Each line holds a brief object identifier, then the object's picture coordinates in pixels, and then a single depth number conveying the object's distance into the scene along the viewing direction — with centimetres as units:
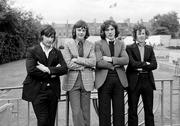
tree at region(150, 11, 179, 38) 7641
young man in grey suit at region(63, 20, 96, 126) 384
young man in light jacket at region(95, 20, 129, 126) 392
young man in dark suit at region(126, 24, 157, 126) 415
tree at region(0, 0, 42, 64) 1888
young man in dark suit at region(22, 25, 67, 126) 359
